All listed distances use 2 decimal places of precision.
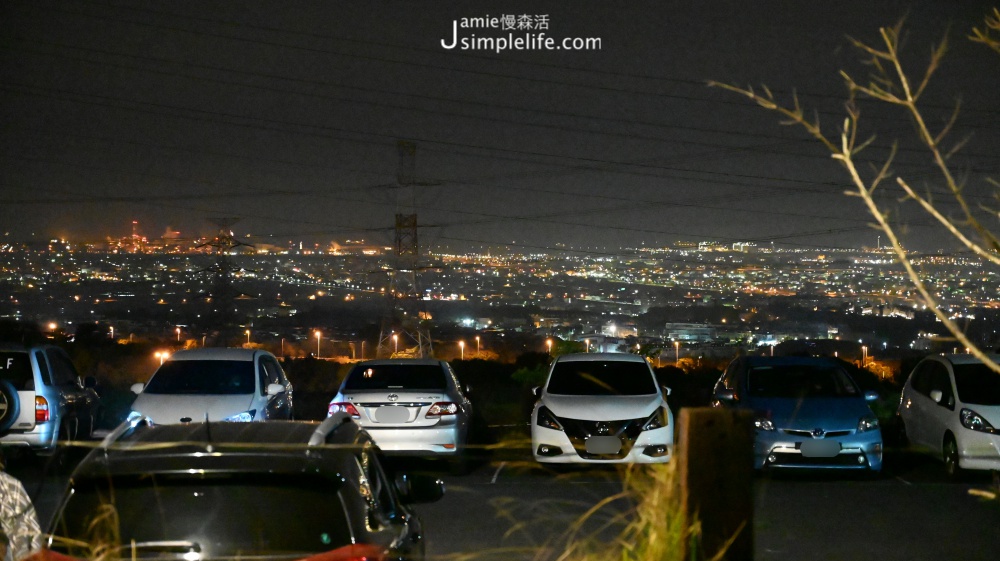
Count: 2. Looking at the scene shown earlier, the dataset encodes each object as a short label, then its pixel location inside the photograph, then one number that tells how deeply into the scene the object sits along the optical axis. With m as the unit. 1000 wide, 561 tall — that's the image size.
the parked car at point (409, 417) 14.21
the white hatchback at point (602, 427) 13.86
